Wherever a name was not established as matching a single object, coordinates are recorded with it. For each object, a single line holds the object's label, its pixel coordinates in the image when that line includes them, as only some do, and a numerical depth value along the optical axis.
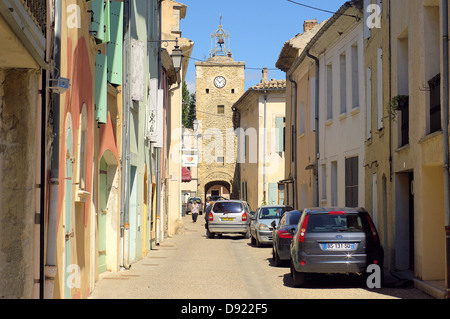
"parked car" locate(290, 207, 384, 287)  12.83
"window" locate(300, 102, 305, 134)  30.08
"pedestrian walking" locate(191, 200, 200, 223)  47.06
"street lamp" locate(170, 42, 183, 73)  24.61
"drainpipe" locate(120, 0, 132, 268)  16.62
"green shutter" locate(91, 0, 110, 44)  11.86
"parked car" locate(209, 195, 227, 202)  60.11
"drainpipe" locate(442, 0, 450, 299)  11.17
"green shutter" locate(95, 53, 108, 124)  12.85
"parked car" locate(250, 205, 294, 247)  25.32
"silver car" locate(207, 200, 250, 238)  30.84
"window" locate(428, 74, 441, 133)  12.48
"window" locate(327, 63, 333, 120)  24.19
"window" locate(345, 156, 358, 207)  20.64
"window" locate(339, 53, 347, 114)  22.36
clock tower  65.44
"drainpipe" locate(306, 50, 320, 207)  25.69
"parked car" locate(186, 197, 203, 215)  60.34
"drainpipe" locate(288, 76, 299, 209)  31.20
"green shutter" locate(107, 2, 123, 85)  15.09
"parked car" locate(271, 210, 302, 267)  17.45
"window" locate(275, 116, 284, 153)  44.90
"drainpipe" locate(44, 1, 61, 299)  8.30
